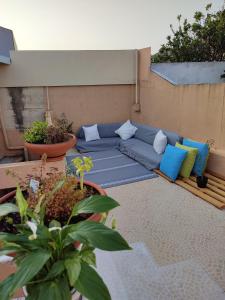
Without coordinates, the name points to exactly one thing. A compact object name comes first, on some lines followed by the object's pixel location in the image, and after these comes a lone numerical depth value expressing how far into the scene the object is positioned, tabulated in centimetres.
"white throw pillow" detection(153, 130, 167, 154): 440
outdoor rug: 384
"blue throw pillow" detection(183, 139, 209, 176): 362
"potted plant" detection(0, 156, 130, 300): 72
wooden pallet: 303
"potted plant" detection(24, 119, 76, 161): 173
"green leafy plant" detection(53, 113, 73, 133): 586
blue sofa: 433
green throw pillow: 361
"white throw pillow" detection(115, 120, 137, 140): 578
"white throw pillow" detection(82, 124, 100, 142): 575
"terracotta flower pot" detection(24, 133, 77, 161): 171
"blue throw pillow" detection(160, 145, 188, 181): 359
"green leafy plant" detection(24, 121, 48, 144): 187
